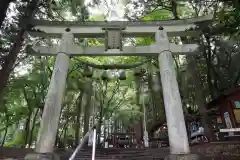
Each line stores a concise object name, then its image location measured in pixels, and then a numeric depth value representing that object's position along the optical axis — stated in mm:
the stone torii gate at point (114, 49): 6289
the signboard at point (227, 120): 11102
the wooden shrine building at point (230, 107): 10734
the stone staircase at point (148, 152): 6353
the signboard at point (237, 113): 10905
